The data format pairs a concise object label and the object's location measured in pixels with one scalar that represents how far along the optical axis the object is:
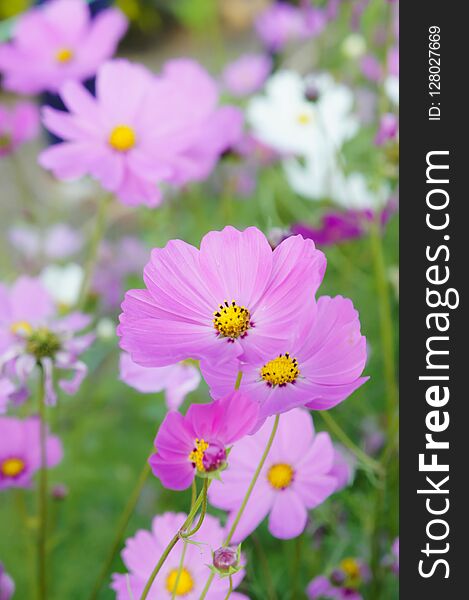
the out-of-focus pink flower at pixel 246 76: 1.10
